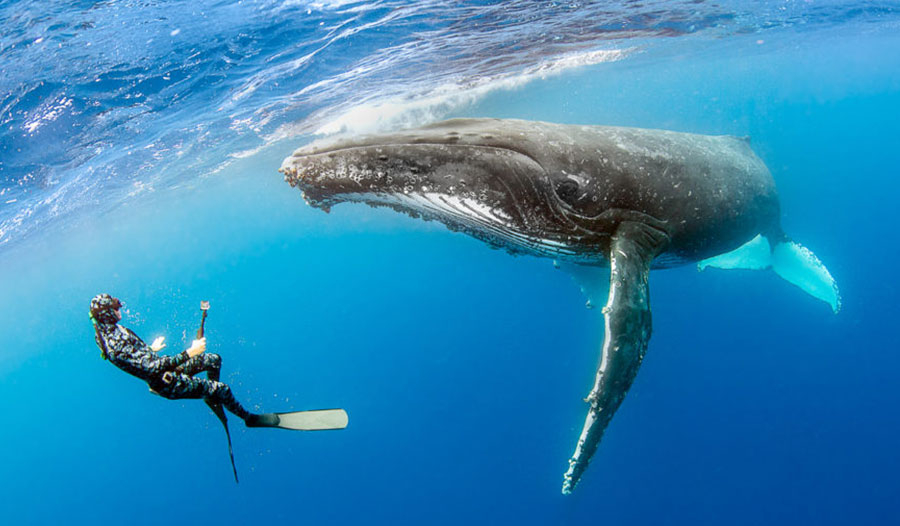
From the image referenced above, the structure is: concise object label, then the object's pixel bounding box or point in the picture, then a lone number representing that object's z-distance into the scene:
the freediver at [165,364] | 4.61
